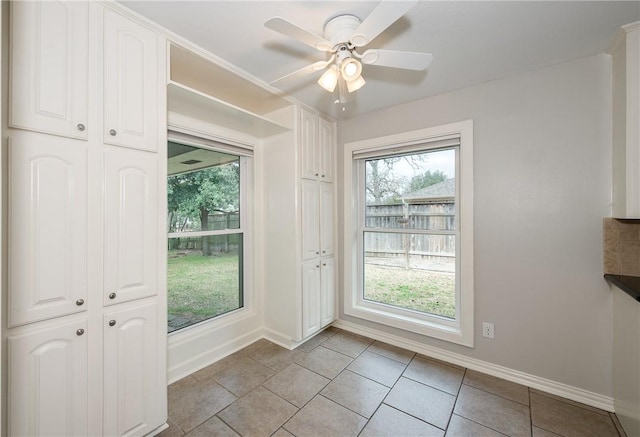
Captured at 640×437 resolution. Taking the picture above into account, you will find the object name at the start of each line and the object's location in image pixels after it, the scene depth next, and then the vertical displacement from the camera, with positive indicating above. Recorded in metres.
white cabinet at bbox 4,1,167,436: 1.14 -0.02
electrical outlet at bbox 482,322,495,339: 2.15 -0.94
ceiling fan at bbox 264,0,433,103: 1.19 +0.87
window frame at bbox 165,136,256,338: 2.59 -0.13
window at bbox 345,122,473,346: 2.29 -0.15
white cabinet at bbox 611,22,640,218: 1.51 +0.56
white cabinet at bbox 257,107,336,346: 2.52 -0.11
